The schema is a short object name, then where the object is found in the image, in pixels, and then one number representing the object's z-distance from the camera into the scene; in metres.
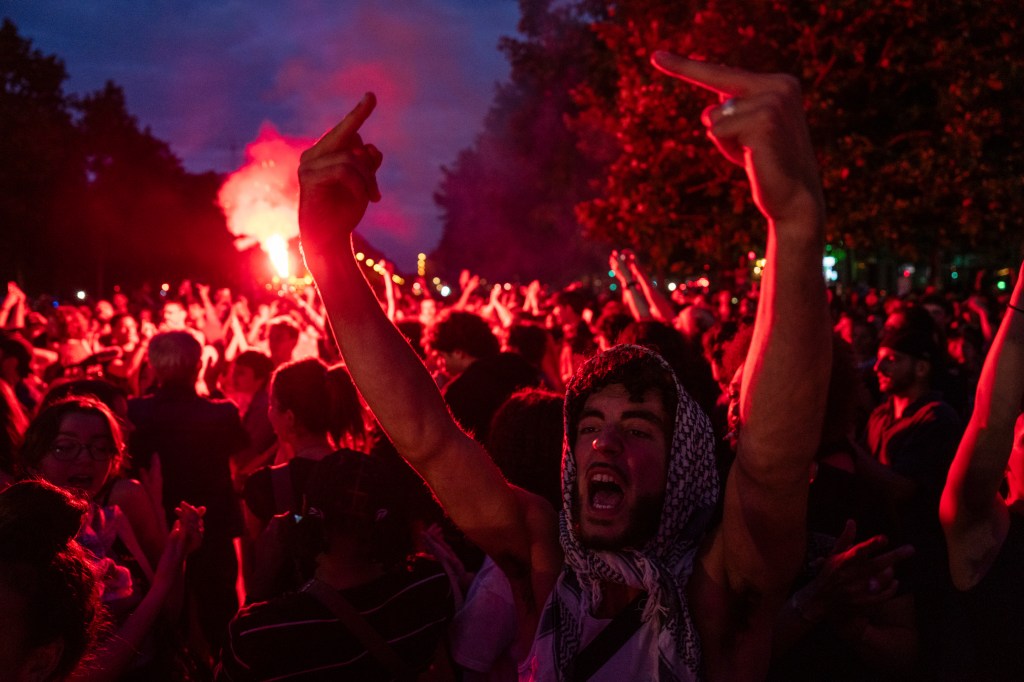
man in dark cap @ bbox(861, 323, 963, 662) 3.46
